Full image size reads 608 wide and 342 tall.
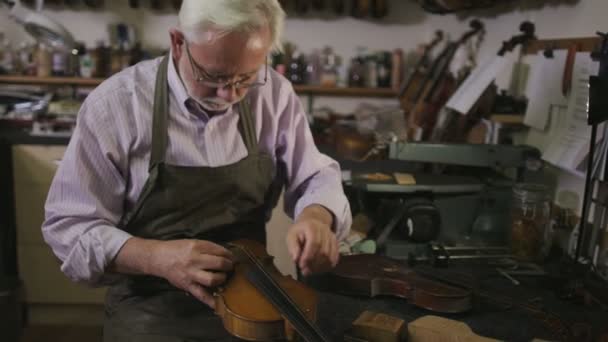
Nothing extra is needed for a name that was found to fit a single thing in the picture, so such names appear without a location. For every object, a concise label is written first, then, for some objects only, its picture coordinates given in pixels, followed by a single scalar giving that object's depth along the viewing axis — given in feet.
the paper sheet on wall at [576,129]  4.58
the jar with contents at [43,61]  9.07
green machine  4.62
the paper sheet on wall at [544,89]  5.07
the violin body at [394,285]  3.50
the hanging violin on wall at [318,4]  9.16
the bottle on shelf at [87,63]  9.08
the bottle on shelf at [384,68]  9.41
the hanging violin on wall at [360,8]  9.16
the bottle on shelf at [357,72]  9.42
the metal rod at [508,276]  4.12
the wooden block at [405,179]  4.79
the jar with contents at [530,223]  4.58
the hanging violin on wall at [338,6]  9.23
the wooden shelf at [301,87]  9.11
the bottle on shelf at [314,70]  9.52
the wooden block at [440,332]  3.06
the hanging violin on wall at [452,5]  6.78
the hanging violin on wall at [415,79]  8.59
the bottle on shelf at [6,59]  9.21
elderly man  3.48
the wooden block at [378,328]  3.01
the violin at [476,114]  5.94
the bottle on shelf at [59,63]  9.09
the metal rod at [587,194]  3.84
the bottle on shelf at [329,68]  9.41
